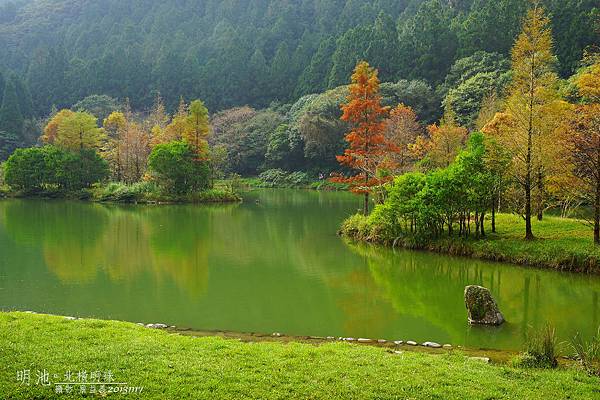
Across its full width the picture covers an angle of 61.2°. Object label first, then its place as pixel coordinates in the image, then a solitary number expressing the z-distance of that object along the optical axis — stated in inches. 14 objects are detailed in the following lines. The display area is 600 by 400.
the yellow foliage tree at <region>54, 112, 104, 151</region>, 1956.9
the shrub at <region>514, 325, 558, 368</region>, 304.8
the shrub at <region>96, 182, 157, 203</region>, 1737.2
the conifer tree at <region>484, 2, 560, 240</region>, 728.3
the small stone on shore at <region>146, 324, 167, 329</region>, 421.1
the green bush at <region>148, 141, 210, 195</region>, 1658.5
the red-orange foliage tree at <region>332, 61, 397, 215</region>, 1003.9
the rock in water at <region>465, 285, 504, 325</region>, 441.4
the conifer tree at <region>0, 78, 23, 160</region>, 2802.7
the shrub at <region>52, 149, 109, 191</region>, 1881.2
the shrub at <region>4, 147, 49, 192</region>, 1895.9
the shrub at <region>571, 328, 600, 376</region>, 300.9
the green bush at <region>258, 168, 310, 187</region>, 2561.3
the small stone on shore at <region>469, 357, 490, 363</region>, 322.2
